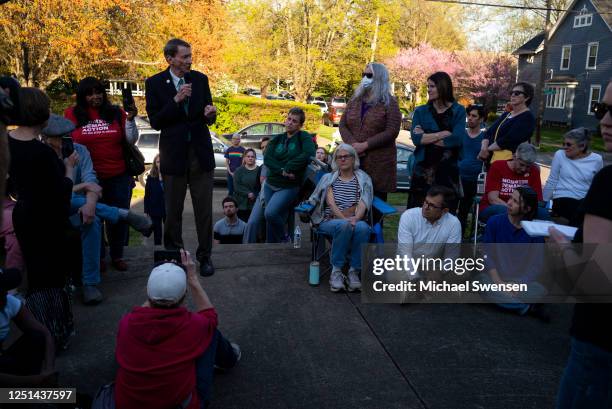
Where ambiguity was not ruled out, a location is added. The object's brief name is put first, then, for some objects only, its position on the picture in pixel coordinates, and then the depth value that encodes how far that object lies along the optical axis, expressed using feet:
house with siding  118.01
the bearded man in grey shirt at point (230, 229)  23.16
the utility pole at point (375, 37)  97.57
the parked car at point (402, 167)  47.67
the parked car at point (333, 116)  117.87
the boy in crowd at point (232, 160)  34.35
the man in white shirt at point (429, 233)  15.48
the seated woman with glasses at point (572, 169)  18.98
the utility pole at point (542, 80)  80.12
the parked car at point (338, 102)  123.89
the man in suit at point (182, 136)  14.78
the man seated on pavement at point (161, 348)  8.29
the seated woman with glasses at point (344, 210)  15.92
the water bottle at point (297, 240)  19.13
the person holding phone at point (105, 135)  15.61
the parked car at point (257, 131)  61.82
